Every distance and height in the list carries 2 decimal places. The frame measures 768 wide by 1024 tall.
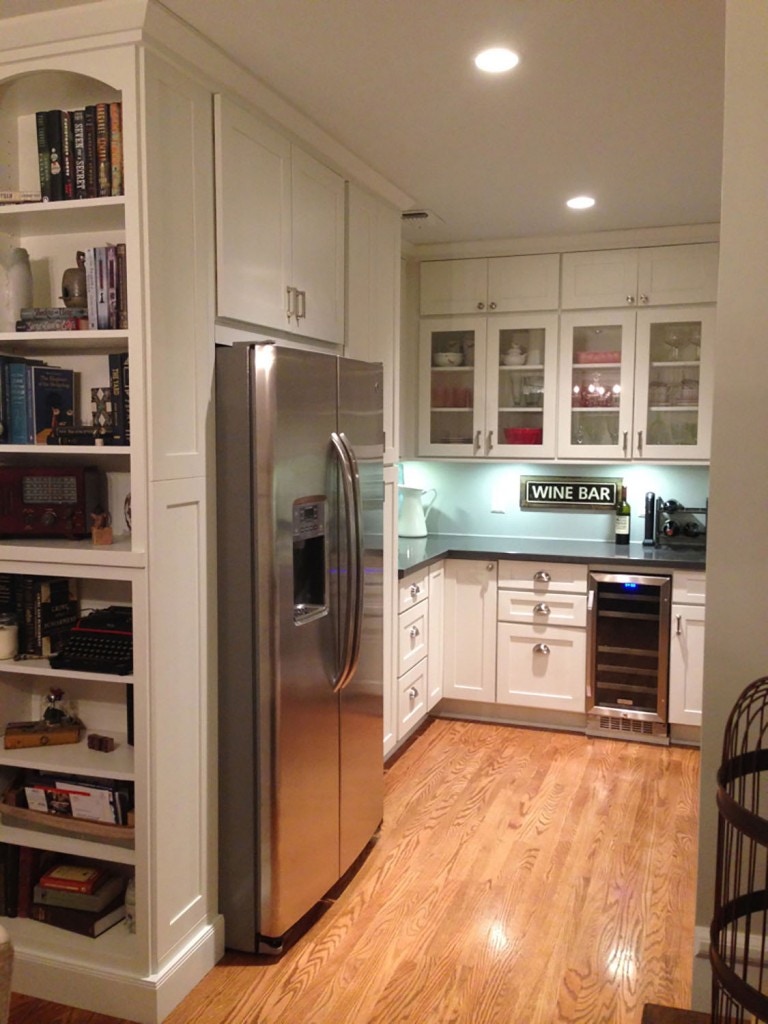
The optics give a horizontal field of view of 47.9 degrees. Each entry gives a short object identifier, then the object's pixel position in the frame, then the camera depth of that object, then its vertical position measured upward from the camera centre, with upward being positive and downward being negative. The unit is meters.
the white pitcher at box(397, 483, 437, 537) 4.87 -0.44
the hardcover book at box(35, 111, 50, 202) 2.23 +0.73
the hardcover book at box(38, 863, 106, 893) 2.42 -1.25
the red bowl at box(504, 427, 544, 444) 4.68 +0.01
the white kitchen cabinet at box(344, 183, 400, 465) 3.36 +0.61
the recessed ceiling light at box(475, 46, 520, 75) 2.32 +1.03
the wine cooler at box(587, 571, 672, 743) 4.25 -1.08
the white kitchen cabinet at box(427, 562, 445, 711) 4.42 -0.99
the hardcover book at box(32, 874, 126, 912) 2.40 -1.29
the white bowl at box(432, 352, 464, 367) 4.79 +0.44
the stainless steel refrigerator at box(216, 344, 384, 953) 2.44 -0.56
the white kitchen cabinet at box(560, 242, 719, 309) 4.32 +0.83
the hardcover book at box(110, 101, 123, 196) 2.15 +0.72
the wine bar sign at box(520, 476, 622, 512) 4.85 -0.31
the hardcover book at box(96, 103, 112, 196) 2.16 +0.71
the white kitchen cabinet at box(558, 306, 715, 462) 4.39 +0.29
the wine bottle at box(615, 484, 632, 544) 4.70 -0.45
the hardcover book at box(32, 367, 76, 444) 2.35 +0.09
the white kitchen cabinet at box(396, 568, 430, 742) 3.97 -1.02
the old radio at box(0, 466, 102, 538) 2.38 -0.18
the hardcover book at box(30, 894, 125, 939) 2.38 -1.35
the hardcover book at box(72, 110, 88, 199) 2.19 +0.73
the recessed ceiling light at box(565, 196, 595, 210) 3.81 +1.05
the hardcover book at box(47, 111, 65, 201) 2.21 +0.72
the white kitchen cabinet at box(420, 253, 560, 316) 4.60 +0.83
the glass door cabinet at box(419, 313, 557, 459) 4.65 +0.28
